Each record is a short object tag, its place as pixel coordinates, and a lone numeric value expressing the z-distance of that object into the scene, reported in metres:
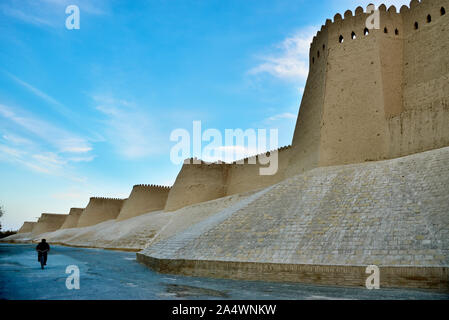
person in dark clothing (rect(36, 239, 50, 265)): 13.61
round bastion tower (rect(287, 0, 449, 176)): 14.87
